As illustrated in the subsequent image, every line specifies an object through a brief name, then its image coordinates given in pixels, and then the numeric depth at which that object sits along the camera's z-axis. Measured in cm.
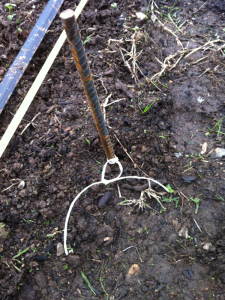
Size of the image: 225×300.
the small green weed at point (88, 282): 43
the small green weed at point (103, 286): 43
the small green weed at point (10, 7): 63
